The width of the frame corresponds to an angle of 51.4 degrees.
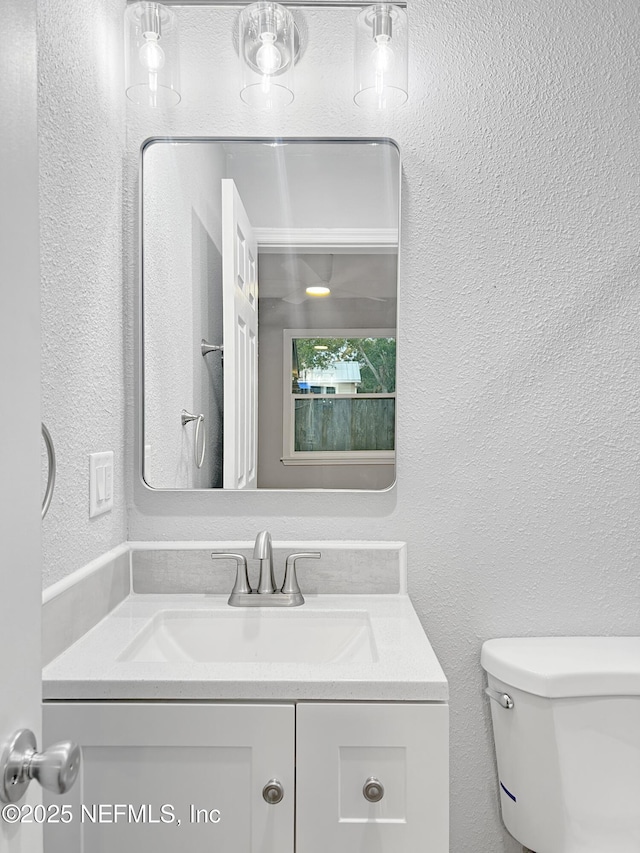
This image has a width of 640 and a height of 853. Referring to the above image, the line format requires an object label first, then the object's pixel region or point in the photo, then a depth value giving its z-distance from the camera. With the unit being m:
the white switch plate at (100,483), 1.29
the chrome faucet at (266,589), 1.40
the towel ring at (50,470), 0.89
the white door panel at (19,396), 0.55
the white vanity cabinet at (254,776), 0.97
